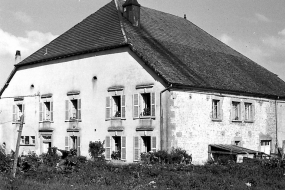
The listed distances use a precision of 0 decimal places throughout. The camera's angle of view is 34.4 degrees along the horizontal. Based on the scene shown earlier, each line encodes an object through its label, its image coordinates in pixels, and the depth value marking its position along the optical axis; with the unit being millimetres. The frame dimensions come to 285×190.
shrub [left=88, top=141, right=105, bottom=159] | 25922
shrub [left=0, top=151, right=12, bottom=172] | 18469
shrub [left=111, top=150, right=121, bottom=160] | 25655
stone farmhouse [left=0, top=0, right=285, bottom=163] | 24312
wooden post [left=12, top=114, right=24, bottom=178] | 16391
